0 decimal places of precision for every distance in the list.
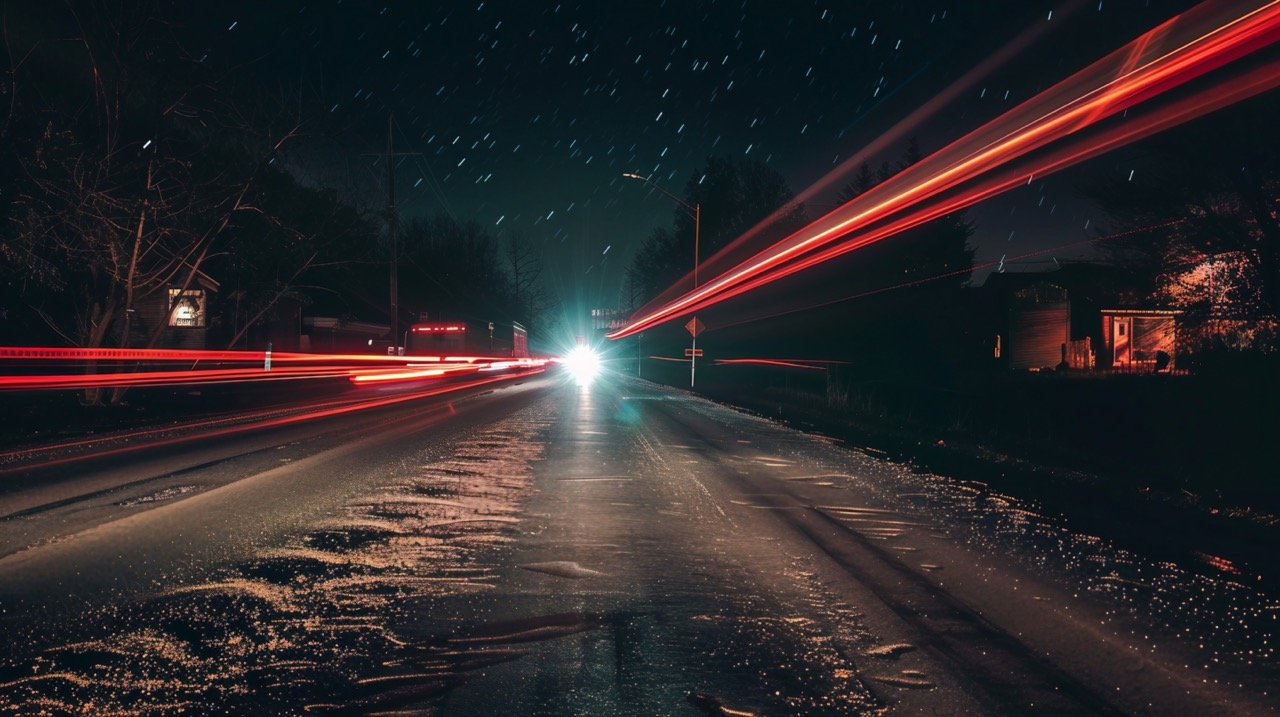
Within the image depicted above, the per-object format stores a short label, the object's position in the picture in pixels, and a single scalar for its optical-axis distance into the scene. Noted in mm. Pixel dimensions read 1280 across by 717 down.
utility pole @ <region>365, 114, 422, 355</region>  40031
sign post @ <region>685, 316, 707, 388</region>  42375
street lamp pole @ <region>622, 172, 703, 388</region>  41188
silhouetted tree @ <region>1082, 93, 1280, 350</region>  19844
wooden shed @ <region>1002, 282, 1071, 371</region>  49938
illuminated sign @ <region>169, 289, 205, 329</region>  43125
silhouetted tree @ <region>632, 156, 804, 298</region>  88744
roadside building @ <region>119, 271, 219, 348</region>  42125
